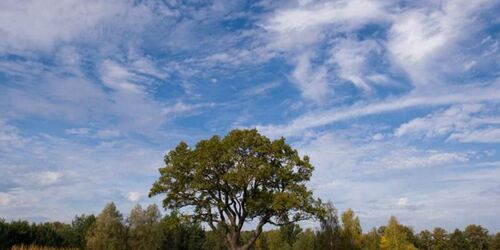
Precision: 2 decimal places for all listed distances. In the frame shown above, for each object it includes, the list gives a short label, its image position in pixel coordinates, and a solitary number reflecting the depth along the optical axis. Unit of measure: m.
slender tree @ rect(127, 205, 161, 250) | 67.12
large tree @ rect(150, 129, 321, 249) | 40.56
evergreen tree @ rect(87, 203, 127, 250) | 62.38
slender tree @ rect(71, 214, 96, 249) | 75.00
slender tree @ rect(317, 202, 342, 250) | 43.50
